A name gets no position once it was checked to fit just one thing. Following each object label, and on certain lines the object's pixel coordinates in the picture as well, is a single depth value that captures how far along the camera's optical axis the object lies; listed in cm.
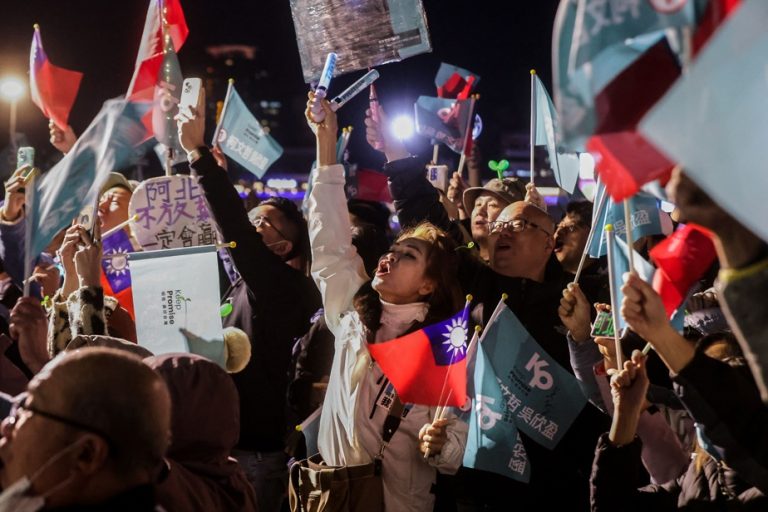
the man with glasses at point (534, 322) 418
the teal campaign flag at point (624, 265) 338
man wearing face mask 212
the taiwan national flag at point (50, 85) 613
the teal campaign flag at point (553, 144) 639
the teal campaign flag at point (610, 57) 221
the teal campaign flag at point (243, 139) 690
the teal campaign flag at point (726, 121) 196
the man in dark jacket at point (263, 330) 463
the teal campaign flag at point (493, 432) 396
